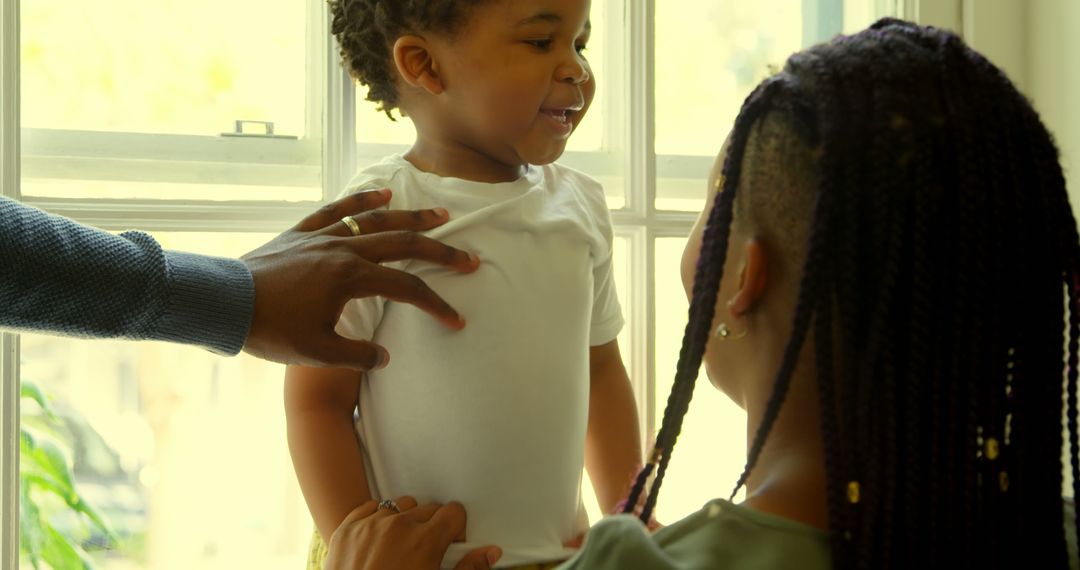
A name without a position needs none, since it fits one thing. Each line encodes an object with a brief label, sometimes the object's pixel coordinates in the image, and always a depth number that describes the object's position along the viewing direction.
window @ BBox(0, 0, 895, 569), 1.25
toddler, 1.13
